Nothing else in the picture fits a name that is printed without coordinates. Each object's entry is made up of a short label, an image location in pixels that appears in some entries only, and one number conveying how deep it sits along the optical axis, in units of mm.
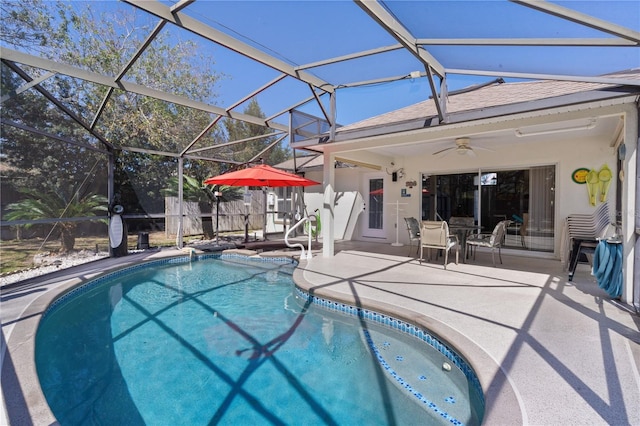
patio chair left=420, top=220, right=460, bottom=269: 6715
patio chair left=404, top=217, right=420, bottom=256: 7870
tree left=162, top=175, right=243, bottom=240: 12136
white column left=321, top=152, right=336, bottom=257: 8234
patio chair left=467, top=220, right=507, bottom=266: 6867
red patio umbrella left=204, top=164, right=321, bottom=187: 8422
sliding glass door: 7895
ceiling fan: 6839
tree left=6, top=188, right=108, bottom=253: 7550
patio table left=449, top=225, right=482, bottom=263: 7398
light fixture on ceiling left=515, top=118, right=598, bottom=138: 5655
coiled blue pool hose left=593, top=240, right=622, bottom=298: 4477
